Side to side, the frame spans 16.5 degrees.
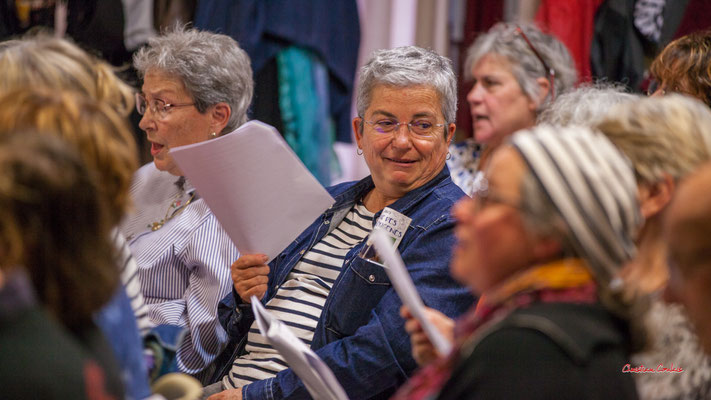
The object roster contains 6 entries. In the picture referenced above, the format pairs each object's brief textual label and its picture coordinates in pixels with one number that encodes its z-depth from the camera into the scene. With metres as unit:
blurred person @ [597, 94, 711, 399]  3.21
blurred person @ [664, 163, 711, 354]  2.87
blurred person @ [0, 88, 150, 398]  2.98
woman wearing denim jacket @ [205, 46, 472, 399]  3.56
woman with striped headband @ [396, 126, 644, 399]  2.94
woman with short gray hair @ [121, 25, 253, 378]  3.77
